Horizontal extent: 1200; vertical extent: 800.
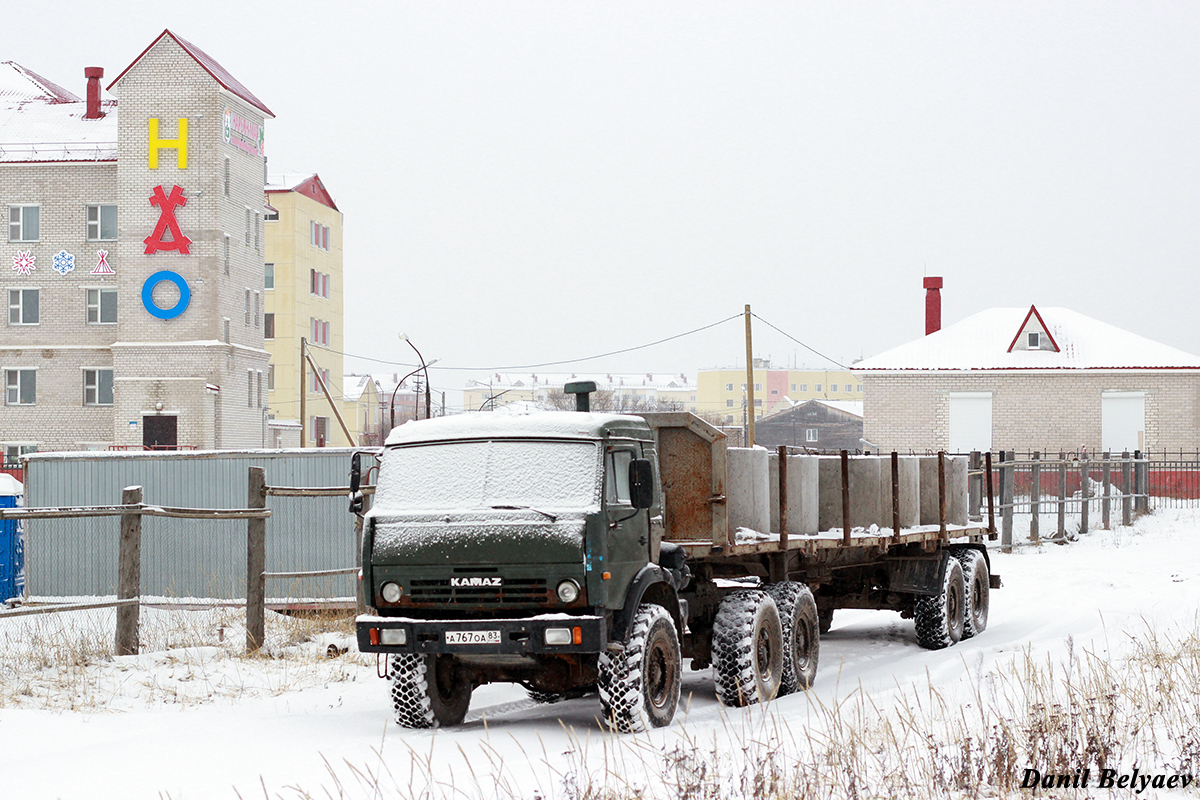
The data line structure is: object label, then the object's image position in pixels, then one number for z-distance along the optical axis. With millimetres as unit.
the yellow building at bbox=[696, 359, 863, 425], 191750
